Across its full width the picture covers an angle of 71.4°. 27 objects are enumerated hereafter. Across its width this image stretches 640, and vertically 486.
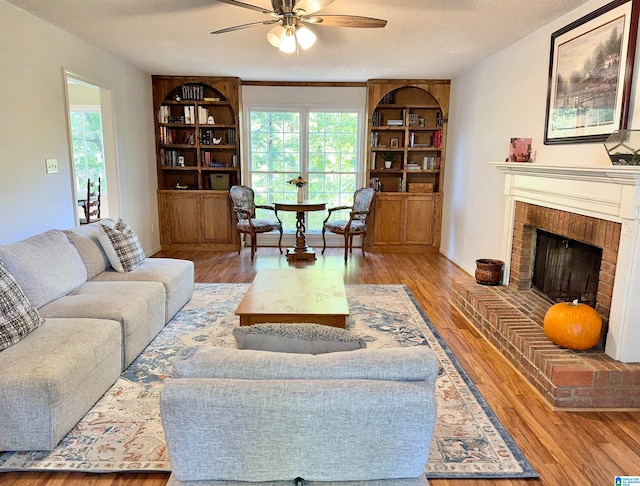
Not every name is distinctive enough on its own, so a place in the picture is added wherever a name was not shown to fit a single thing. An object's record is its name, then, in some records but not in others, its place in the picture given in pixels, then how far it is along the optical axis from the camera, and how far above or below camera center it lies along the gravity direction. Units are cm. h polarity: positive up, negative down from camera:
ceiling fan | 278 +97
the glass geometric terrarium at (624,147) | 250 +12
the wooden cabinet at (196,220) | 652 -81
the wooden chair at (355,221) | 603 -76
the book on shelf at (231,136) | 655 +42
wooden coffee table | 299 -97
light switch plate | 381 -2
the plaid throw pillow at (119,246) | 360 -67
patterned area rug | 198 -131
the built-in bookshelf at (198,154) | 638 +15
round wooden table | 582 -82
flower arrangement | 612 -22
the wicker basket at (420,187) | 654 -30
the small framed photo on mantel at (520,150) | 393 +16
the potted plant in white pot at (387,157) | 666 +14
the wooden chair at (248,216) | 609 -72
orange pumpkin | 262 -93
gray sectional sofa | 199 -91
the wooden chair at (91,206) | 589 -56
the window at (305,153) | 672 +18
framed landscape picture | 274 +64
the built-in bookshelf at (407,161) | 649 +8
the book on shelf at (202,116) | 643 +70
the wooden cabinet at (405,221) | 655 -80
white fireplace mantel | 247 -28
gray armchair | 123 -69
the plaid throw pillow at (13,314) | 221 -77
